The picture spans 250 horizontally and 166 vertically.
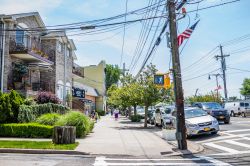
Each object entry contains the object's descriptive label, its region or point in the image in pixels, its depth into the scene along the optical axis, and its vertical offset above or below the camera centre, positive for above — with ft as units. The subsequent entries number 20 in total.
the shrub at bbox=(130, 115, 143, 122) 82.28 -5.79
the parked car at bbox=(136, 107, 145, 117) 98.72 -3.98
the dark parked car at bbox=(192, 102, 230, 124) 55.75 -2.91
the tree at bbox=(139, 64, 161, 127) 55.81 +3.59
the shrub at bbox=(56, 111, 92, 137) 37.95 -3.09
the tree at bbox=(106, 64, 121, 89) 205.41 +27.04
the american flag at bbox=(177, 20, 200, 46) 34.21 +10.29
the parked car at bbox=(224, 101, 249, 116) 85.59 -2.76
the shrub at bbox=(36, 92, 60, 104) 51.95 +1.53
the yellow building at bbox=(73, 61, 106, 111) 162.61 +17.54
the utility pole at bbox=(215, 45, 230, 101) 108.27 +17.29
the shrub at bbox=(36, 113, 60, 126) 41.03 -2.75
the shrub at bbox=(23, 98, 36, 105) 45.72 +0.62
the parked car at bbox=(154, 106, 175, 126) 55.70 -2.94
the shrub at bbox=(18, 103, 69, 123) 41.86 -1.07
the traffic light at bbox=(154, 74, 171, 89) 37.96 +4.08
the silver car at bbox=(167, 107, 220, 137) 37.57 -4.07
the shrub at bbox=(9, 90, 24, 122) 41.76 +0.23
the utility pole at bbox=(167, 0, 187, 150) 29.43 +2.66
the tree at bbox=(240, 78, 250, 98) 190.38 +11.01
